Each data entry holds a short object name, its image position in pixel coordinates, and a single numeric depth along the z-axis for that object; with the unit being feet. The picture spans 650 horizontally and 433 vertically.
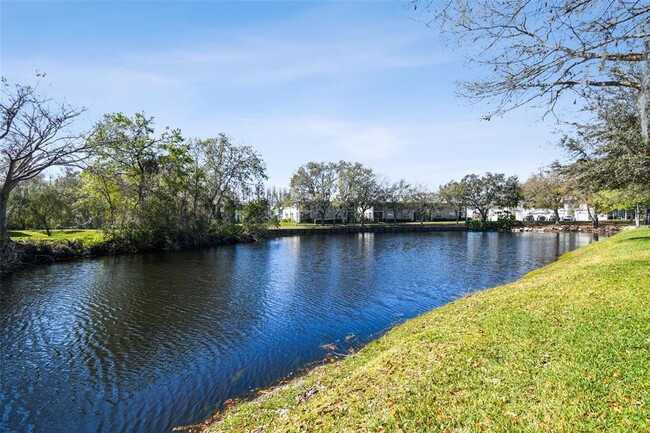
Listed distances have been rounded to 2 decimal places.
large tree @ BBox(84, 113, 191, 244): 99.14
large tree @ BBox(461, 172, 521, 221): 229.86
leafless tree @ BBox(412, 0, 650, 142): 16.44
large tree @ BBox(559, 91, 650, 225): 41.16
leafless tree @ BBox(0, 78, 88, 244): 55.68
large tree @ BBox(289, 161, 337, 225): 224.33
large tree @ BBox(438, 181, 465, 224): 244.26
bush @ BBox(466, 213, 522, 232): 217.56
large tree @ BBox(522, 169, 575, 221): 195.10
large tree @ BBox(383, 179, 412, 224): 238.72
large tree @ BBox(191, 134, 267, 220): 143.02
